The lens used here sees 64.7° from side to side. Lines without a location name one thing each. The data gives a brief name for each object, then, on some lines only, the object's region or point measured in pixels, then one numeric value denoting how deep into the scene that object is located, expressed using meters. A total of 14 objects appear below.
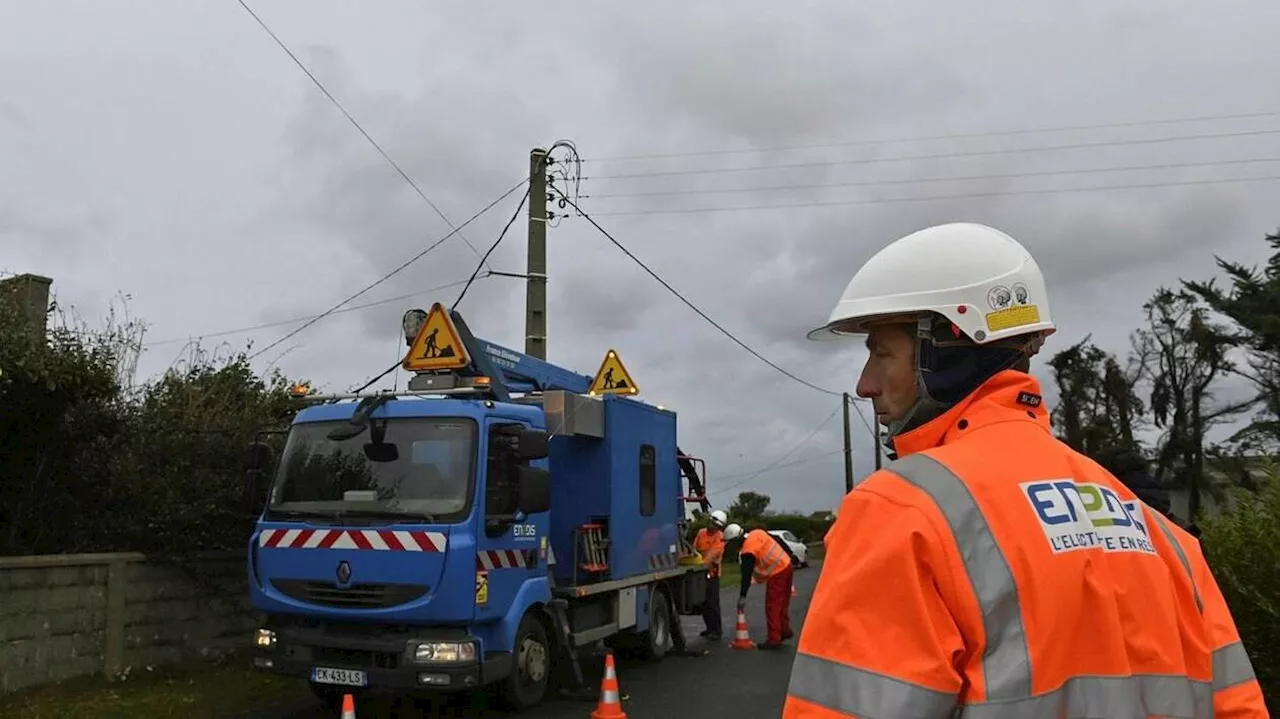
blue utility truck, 7.70
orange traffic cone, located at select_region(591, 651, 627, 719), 7.77
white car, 29.58
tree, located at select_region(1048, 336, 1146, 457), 37.88
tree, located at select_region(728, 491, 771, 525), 46.46
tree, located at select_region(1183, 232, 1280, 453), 27.33
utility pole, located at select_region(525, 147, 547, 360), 14.22
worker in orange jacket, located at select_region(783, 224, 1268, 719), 1.55
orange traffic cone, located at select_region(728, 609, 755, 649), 13.46
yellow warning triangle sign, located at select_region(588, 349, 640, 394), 12.34
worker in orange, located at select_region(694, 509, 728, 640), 13.94
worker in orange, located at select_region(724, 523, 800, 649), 13.19
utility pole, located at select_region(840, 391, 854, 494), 43.38
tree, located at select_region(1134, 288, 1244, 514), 33.22
